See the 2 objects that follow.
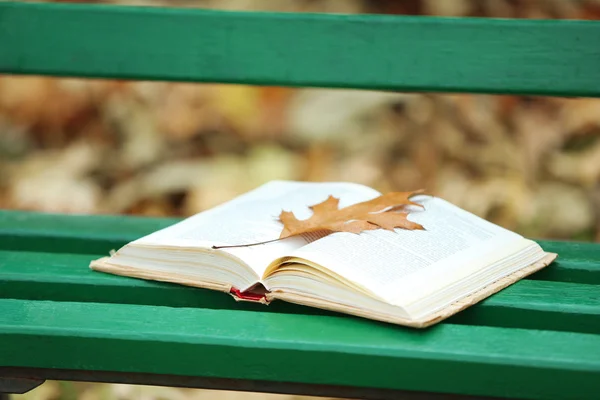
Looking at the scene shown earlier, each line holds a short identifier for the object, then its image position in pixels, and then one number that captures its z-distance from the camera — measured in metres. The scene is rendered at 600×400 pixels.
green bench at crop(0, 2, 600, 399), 1.79
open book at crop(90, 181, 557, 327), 1.82
